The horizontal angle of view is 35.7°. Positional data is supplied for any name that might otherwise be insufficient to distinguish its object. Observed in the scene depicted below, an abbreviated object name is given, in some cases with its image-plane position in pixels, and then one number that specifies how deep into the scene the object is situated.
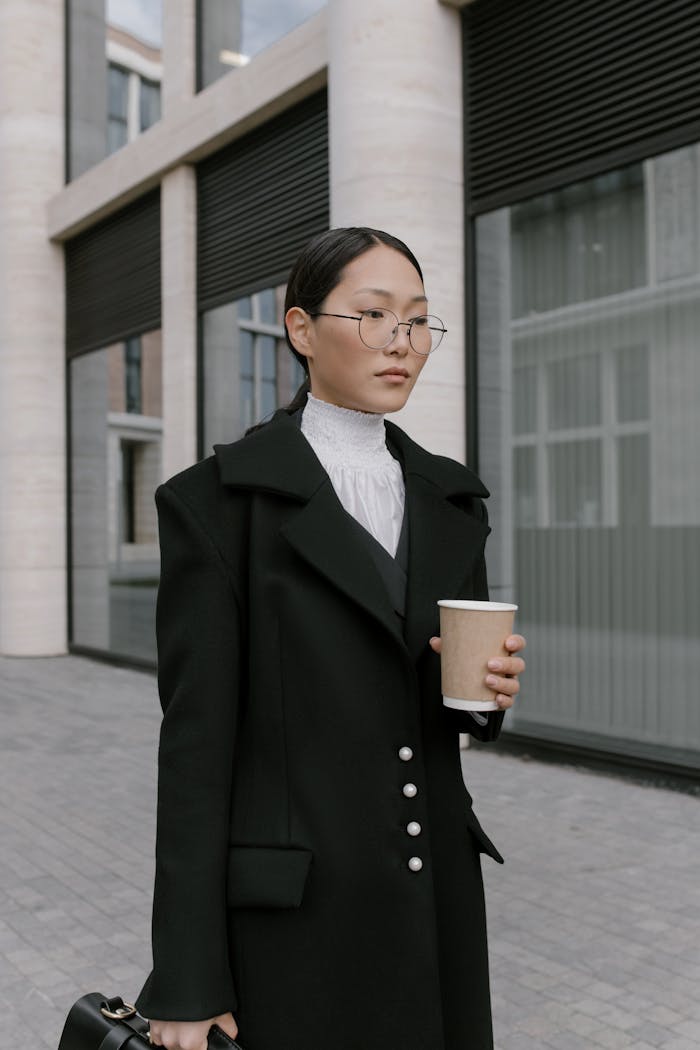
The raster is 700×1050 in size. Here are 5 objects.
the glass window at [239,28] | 9.20
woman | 1.58
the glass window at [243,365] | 9.54
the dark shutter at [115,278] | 11.40
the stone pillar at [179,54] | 10.41
